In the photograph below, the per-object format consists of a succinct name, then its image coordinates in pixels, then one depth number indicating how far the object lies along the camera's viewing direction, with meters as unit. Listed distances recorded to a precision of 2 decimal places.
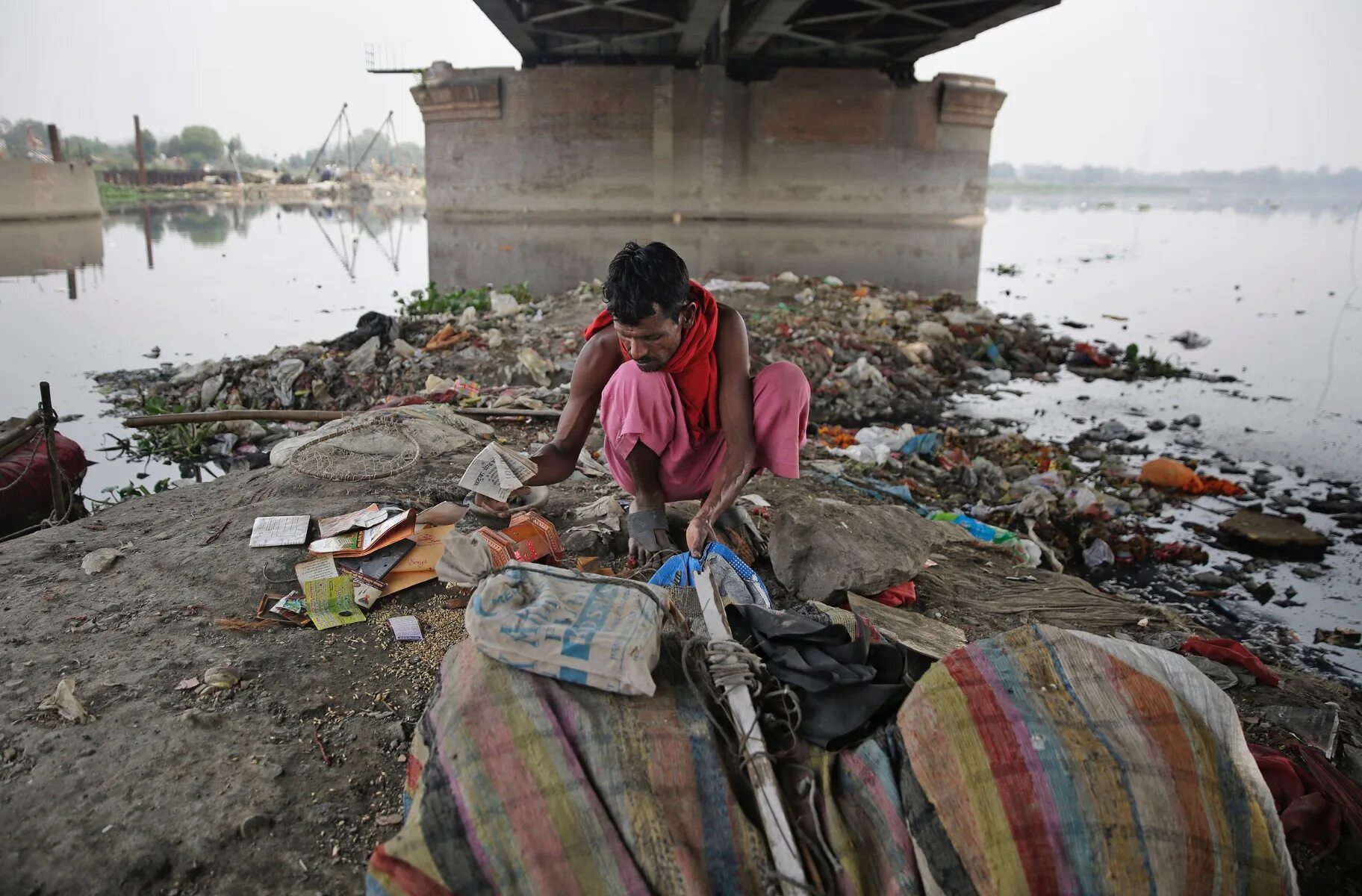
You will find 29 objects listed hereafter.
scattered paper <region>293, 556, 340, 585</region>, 2.25
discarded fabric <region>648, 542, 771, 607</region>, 1.77
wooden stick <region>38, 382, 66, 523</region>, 3.10
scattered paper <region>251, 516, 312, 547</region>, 2.48
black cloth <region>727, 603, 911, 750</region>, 1.24
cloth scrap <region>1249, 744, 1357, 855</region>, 1.41
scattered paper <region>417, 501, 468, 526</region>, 2.60
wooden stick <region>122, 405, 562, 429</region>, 3.80
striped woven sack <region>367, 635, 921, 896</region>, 1.05
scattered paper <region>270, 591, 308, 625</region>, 2.12
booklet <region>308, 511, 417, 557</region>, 2.39
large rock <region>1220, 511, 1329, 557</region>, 3.55
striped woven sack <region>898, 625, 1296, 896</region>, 1.04
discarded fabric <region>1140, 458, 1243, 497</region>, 4.17
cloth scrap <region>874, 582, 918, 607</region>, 2.36
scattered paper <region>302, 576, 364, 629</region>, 2.12
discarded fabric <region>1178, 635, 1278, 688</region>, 2.05
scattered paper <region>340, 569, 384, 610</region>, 2.19
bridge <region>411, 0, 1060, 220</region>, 16.80
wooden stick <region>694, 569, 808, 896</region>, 1.08
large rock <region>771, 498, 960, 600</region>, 2.32
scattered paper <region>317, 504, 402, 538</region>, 2.53
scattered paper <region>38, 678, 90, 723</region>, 1.68
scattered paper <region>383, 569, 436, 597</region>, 2.28
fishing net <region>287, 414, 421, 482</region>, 3.09
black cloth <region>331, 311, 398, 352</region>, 6.31
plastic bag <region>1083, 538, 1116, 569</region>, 3.38
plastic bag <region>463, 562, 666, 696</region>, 1.18
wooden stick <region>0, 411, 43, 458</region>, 3.16
